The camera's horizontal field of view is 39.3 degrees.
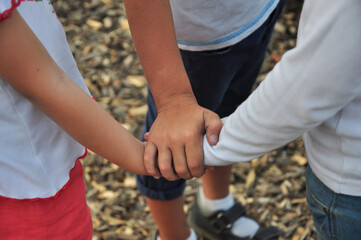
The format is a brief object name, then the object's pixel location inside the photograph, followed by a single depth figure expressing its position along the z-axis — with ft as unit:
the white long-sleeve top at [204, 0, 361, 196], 2.49
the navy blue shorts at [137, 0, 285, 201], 4.23
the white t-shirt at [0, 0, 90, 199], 3.00
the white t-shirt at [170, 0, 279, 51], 3.87
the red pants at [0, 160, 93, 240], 3.35
